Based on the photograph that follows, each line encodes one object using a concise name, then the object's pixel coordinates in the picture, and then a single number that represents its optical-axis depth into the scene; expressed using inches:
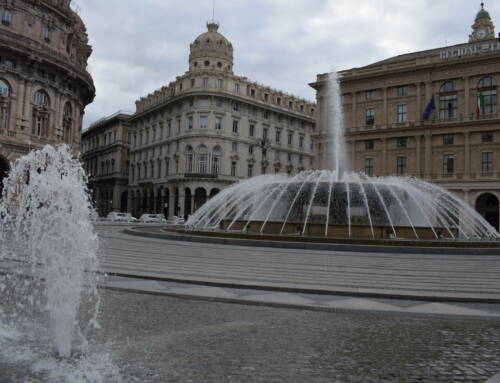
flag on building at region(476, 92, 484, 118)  1662.2
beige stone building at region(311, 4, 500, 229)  1697.8
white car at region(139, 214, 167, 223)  1946.7
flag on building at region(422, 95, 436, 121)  1720.0
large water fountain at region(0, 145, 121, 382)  160.4
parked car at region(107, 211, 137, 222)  1973.4
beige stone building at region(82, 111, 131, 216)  3026.6
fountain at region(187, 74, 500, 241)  714.8
